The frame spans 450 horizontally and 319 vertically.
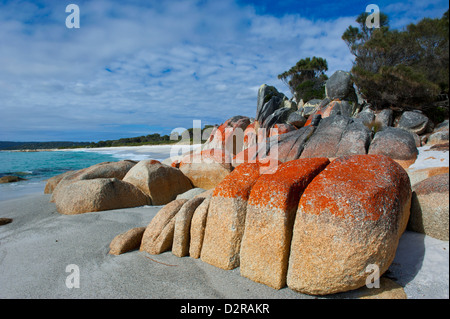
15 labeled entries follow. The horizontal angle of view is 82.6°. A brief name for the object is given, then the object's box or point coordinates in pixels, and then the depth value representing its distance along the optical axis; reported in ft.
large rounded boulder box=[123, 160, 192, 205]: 22.66
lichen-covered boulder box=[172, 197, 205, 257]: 11.76
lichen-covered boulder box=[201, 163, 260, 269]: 10.23
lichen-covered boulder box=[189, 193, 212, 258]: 11.34
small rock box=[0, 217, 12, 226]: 19.02
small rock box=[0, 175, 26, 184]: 45.88
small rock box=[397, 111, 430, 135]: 37.69
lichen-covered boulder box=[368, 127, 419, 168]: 25.41
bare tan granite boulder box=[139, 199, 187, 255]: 12.19
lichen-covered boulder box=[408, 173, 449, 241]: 8.59
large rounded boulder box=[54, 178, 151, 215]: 19.47
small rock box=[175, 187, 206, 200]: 21.20
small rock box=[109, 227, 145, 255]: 12.63
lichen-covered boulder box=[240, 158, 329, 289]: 8.75
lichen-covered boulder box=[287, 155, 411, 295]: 7.54
